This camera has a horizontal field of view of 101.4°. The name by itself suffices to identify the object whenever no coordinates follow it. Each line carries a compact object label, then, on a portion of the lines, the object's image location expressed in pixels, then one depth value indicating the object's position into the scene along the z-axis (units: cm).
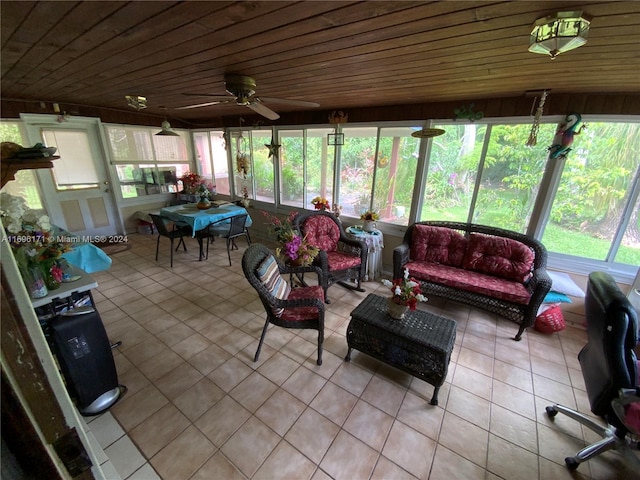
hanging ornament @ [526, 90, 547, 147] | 251
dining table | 382
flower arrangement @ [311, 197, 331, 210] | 380
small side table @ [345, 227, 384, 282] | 343
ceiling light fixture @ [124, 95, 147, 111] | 290
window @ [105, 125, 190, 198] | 493
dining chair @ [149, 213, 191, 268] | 383
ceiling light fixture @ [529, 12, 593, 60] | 108
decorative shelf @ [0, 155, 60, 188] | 136
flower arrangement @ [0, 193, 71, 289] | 146
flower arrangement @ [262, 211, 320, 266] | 254
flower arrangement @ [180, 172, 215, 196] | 479
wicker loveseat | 254
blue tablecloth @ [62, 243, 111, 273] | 250
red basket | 263
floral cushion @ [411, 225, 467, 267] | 308
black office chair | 134
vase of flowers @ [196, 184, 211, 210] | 425
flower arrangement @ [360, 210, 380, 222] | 352
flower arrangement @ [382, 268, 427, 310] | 194
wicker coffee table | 180
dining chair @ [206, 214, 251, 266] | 398
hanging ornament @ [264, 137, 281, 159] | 463
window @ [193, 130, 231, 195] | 567
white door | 406
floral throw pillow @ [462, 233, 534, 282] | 274
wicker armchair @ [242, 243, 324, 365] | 200
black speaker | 152
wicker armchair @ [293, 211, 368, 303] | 298
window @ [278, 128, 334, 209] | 426
